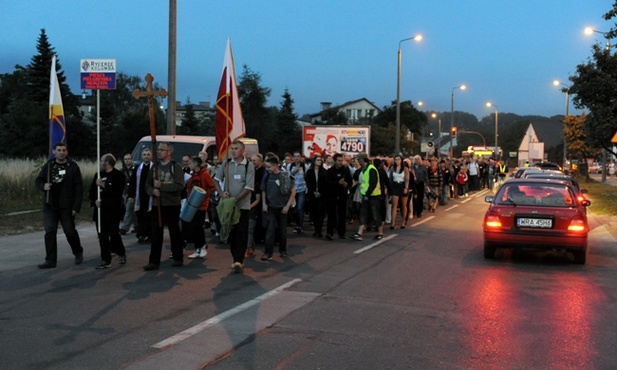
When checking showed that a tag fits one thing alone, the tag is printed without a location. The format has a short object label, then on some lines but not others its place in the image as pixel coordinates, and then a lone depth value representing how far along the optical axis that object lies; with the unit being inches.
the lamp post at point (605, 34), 810.7
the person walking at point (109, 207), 366.9
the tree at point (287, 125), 2979.8
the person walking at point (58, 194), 361.1
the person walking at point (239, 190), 357.4
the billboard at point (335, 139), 1030.4
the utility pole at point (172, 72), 687.7
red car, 400.5
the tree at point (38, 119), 1982.0
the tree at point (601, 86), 790.5
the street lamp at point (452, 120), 1895.7
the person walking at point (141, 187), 374.3
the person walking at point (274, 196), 402.6
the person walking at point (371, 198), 513.7
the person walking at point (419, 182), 752.0
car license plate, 403.2
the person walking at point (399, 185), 604.1
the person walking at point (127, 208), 510.0
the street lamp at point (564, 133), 1900.7
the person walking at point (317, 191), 524.4
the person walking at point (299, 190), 557.3
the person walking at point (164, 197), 355.9
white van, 626.8
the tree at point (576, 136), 1919.3
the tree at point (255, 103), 2704.2
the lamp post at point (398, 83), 1306.6
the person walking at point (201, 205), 410.3
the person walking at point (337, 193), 514.6
